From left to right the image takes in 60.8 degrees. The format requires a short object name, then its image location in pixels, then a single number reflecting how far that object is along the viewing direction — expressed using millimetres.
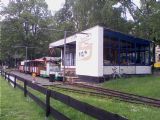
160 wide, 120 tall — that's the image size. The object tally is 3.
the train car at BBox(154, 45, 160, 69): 31042
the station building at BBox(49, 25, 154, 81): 12074
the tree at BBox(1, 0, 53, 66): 29661
